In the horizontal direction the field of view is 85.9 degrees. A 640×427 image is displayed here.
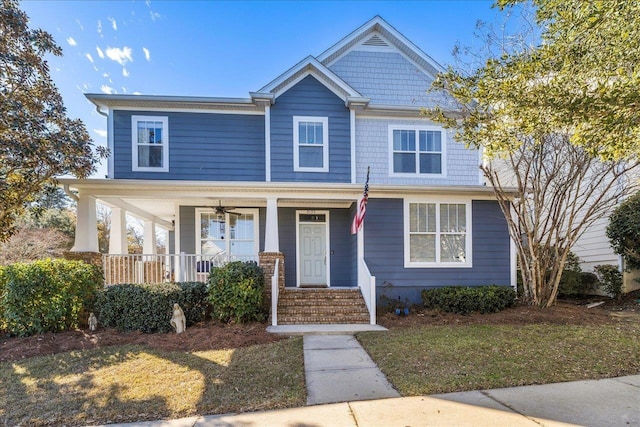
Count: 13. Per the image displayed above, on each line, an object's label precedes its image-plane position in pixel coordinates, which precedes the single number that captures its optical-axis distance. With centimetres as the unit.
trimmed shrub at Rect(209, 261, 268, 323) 718
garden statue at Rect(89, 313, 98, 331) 697
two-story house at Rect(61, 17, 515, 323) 852
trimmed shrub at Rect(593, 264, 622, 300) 973
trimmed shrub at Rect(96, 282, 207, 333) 700
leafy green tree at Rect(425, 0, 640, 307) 410
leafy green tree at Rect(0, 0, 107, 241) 663
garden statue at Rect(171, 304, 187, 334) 689
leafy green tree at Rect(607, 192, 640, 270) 923
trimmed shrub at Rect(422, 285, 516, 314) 830
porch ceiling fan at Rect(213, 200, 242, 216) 974
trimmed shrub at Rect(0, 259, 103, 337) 648
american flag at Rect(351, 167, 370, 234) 791
